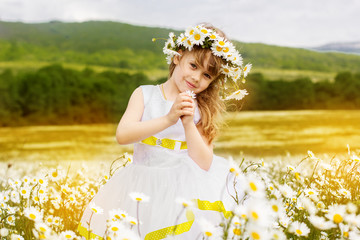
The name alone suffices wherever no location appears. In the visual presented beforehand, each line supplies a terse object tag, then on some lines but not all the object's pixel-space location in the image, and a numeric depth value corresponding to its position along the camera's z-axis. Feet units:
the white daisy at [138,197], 6.29
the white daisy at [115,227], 6.08
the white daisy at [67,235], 6.77
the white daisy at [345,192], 10.21
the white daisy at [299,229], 6.66
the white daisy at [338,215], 6.20
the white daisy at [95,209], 7.12
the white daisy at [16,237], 7.15
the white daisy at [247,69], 12.64
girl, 9.39
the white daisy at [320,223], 6.45
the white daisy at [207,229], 5.85
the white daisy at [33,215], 6.92
